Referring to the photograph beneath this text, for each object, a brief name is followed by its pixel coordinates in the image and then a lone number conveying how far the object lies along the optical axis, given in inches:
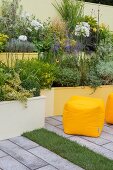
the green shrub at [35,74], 193.2
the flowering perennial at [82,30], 290.5
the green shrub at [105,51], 267.4
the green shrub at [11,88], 177.6
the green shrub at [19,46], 237.0
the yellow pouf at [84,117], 183.3
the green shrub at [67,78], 228.5
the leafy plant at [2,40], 233.1
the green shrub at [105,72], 244.3
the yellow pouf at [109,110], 213.0
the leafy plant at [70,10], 341.7
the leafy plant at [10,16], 273.9
